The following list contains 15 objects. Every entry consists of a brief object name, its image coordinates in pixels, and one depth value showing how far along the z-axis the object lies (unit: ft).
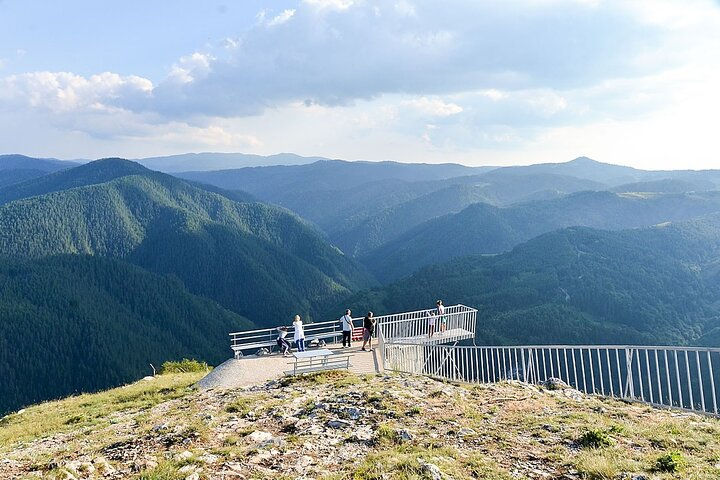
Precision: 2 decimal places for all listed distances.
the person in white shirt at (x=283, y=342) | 74.90
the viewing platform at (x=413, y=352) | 46.11
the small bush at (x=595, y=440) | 31.04
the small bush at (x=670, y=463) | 26.58
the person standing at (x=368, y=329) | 75.68
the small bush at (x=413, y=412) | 39.88
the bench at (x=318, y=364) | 63.31
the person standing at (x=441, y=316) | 85.51
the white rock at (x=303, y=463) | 30.35
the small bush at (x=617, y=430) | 33.04
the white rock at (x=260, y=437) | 35.27
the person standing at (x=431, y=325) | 84.77
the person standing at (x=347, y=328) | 78.18
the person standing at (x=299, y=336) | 72.64
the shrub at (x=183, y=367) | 103.21
